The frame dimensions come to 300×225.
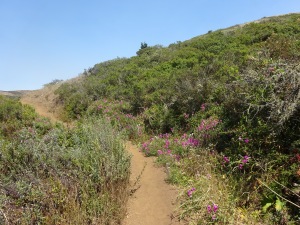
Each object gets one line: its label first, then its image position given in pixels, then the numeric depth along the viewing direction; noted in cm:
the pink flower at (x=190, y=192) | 536
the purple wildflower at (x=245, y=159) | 535
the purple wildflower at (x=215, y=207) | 475
